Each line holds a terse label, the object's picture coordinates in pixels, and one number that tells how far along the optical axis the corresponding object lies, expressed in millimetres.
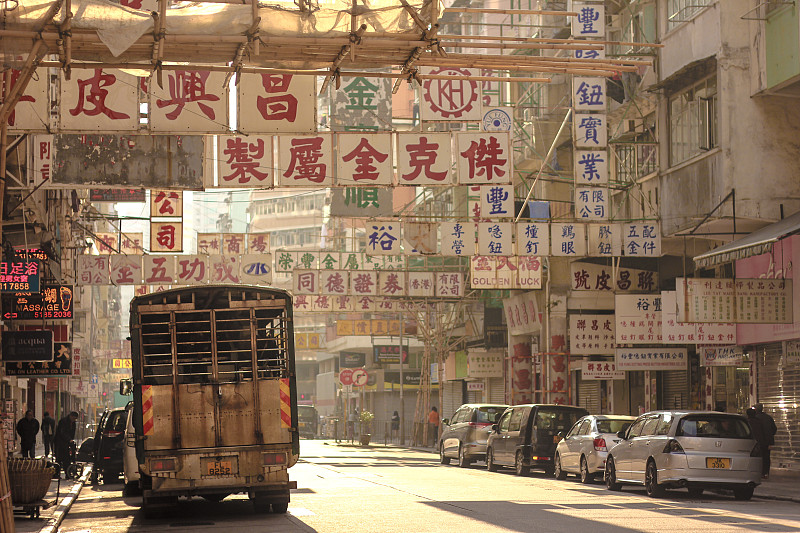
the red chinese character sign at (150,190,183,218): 32406
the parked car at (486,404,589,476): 29969
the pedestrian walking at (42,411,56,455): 35188
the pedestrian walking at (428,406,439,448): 56062
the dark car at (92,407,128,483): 27656
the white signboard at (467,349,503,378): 53875
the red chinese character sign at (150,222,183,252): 33625
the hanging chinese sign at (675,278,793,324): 26062
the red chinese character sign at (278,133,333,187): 22438
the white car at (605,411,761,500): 20375
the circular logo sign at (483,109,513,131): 33125
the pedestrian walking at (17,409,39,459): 29359
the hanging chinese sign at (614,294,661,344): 31578
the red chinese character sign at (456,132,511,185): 23656
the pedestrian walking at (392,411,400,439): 67938
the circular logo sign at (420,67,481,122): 24391
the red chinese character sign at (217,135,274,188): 22172
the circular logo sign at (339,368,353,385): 57562
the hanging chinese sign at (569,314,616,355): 36625
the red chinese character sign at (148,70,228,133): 17719
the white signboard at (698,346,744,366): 29797
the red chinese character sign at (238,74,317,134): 17344
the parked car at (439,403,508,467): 34281
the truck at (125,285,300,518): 16719
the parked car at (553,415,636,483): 25672
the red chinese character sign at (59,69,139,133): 17266
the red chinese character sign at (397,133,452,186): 22844
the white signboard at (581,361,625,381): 35469
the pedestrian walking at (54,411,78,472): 31359
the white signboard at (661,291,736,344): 28781
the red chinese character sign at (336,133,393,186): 22422
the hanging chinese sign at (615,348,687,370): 32438
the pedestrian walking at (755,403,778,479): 25969
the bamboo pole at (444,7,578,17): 13695
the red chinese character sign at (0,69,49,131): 16859
